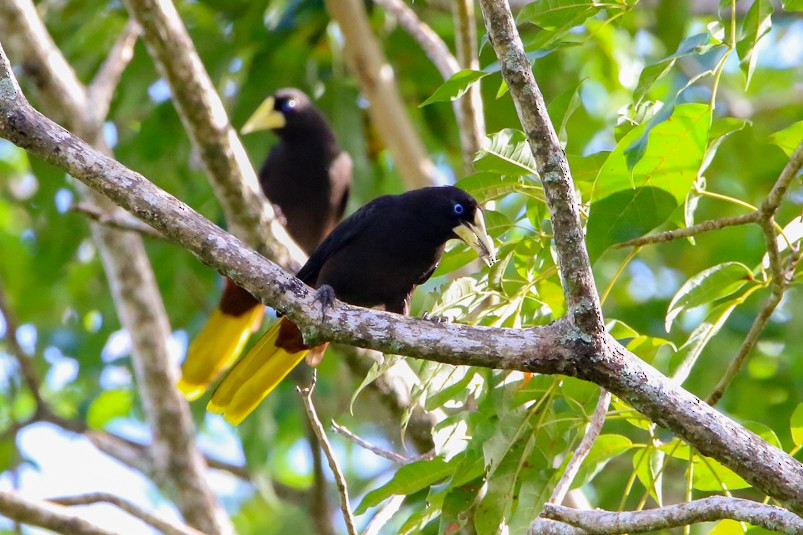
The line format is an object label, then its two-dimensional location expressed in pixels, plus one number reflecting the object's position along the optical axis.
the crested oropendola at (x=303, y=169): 12.34
